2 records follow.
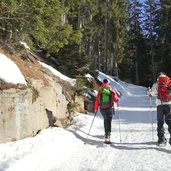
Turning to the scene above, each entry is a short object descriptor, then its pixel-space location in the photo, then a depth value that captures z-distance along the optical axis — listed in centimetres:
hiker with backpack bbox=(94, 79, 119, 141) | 596
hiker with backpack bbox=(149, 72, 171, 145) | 538
